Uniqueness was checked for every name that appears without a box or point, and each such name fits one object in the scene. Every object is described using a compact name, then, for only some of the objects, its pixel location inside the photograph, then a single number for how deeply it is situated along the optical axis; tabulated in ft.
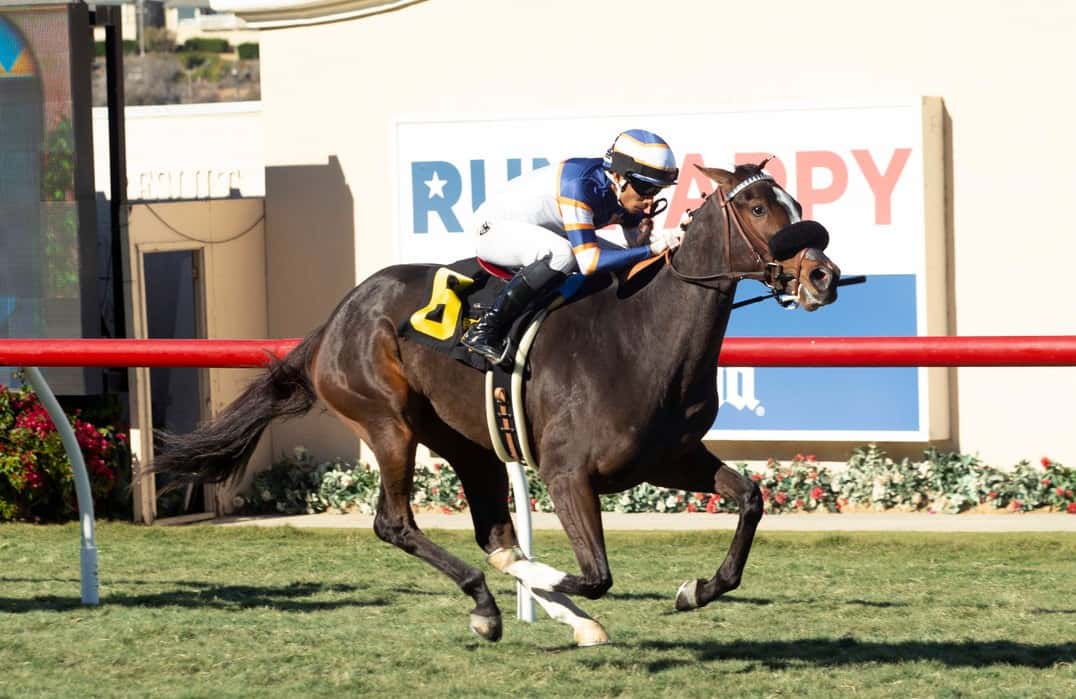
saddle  35.10
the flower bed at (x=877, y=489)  67.77
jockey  33.76
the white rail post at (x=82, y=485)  44.53
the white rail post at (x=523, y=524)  41.80
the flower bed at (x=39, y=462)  65.24
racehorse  32.32
